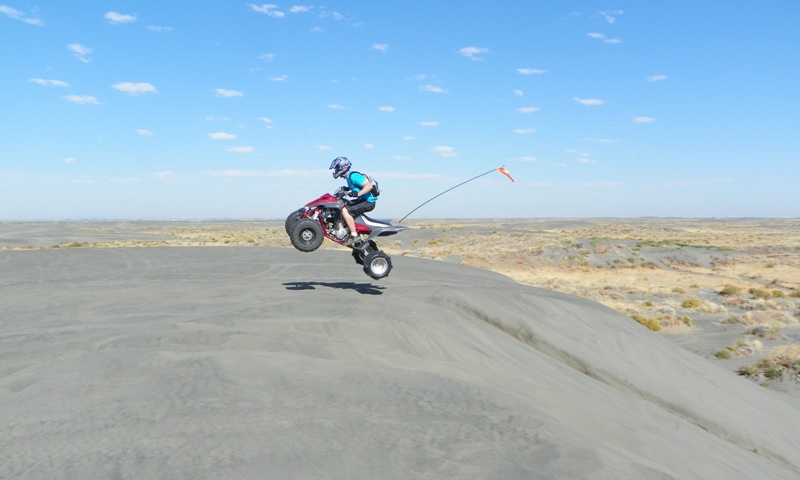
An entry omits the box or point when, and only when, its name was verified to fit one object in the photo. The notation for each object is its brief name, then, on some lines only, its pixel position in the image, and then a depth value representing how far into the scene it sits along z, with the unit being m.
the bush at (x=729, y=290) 30.90
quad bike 10.60
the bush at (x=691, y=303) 26.91
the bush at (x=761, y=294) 29.38
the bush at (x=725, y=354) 17.64
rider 10.65
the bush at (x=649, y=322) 21.45
